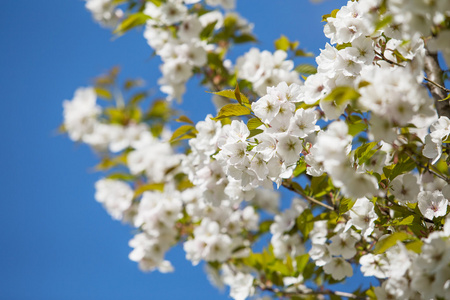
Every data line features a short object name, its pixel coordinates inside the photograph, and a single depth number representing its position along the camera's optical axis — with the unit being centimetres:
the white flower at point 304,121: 168
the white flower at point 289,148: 168
